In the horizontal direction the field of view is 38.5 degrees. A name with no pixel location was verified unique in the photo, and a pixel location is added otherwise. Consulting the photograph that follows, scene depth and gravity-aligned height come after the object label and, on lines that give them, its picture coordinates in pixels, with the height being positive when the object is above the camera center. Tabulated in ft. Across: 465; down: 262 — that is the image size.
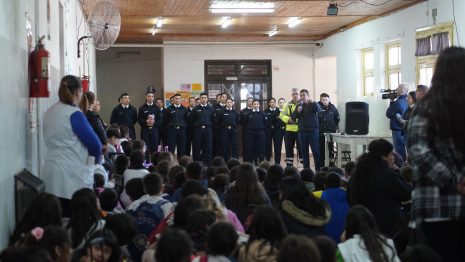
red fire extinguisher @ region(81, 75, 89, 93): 29.91 +1.27
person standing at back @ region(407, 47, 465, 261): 9.13 -0.71
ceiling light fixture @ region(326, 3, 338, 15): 40.14 +5.92
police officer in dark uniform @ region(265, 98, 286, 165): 47.47 -1.57
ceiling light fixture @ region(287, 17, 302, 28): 49.29 +6.56
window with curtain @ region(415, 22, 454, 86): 36.91 +3.50
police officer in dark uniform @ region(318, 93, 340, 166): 46.96 -0.83
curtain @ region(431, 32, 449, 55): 36.86 +3.60
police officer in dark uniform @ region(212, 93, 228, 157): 46.78 -1.60
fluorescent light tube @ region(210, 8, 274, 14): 44.14 +6.61
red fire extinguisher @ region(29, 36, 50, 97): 16.33 +1.02
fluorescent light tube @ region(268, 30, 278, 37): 56.59 +6.50
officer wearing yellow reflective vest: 45.27 -1.44
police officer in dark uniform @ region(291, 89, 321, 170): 41.52 -1.08
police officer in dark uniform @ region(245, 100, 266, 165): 46.75 -1.75
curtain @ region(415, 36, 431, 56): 38.88 +3.50
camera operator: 37.32 -0.50
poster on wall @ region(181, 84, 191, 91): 61.05 +2.10
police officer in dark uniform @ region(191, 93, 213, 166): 45.11 -1.26
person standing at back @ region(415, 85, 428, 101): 28.39 +0.68
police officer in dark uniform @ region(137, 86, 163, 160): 44.11 -0.82
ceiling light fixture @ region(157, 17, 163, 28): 48.37 +6.63
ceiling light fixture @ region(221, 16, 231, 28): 48.28 +6.56
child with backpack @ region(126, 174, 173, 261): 14.32 -2.28
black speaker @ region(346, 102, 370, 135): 46.24 -0.86
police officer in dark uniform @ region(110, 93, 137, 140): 42.80 -0.19
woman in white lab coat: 14.82 -0.73
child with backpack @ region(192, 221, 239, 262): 10.94 -2.18
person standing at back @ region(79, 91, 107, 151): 18.64 -0.11
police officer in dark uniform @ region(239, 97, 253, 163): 47.03 -0.93
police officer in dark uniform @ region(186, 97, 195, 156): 45.96 -1.50
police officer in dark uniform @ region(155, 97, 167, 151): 45.09 -1.27
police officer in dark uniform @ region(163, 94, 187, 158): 45.03 -1.01
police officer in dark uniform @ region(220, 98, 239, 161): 46.19 -1.31
